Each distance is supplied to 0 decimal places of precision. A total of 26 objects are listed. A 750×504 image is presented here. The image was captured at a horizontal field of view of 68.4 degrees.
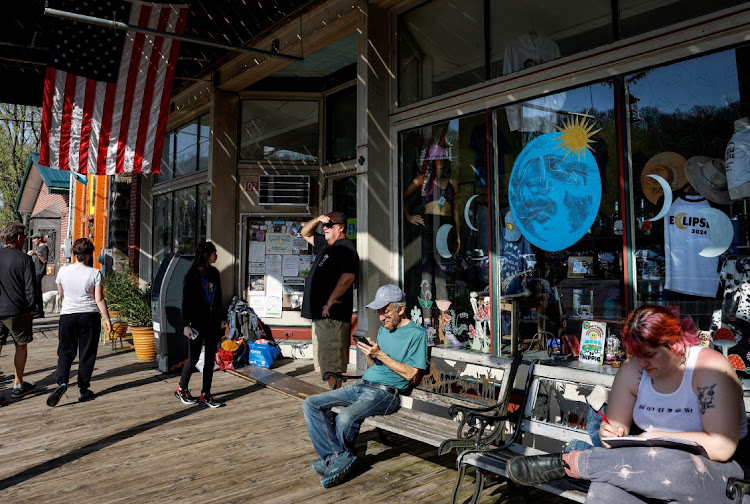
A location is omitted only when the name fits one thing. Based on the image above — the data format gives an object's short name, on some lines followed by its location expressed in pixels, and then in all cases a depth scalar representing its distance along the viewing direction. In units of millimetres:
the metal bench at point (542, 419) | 3023
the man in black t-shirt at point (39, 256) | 12448
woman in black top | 5668
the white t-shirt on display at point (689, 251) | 4098
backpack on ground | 8664
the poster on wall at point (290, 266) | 9516
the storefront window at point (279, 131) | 9578
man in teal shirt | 3820
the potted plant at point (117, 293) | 8977
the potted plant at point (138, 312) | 8398
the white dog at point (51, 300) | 16703
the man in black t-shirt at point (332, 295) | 5543
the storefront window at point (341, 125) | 8938
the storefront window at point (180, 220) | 10727
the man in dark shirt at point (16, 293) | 6020
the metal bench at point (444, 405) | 3598
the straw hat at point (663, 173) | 4289
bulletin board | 9453
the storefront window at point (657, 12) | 4117
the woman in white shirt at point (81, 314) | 6008
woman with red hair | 2365
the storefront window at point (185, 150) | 10828
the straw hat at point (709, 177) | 4059
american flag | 6500
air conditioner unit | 9344
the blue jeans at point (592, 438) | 2949
